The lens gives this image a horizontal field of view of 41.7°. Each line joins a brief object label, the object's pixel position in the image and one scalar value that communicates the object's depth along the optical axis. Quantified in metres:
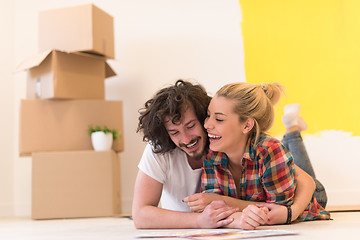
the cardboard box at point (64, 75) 2.77
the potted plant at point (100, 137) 2.83
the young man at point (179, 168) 1.49
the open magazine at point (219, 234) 1.18
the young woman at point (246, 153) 1.50
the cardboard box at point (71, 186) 2.76
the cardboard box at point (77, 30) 2.82
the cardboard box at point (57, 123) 2.82
